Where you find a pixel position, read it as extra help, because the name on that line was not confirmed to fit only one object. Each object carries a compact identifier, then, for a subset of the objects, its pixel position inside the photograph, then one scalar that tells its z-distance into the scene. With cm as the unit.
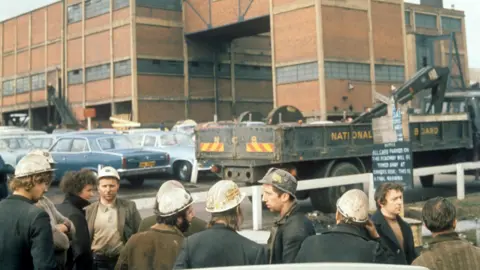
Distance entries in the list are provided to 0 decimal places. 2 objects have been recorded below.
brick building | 3503
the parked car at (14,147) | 1730
